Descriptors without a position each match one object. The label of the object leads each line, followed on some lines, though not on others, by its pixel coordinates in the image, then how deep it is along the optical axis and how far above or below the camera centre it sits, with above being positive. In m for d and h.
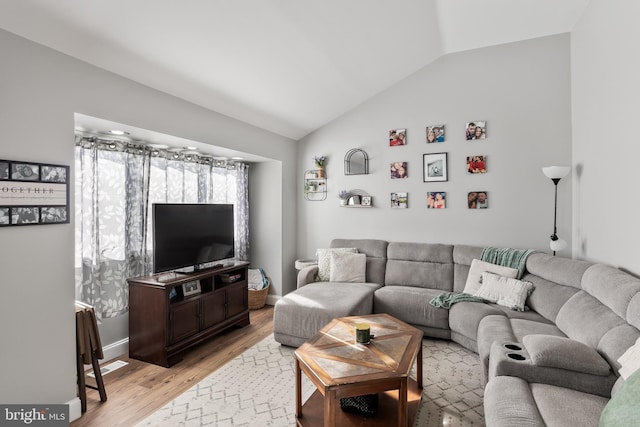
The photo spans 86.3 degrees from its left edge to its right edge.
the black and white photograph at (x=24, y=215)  1.97 -0.01
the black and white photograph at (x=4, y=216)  1.92 -0.01
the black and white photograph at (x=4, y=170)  1.92 +0.25
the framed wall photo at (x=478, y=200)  4.05 +0.12
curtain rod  2.92 +0.63
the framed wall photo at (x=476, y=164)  4.05 +0.55
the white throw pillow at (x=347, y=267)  4.18 -0.70
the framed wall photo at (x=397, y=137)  4.46 +0.97
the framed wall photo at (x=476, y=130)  4.04 +0.95
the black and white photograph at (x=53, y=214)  2.12 +0.00
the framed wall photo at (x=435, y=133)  4.26 +0.96
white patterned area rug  2.23 -1.35
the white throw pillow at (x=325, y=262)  4.26 -0.64
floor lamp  3.43 +0.30
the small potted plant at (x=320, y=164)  4.89 +0.68
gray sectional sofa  1.74 -0.88
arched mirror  4.68 +0.67
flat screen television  3.18 -0.23
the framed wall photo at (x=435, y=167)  4.25 +0.54
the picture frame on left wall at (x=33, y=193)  1.94 +0.13
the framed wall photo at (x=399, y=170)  4.45 +0.54
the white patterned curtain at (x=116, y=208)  2.95 +0.05
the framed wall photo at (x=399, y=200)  4.46 +0.14
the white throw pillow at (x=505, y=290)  3.18 -0.78
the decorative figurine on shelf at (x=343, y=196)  4.74 +0.20
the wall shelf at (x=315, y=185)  4.95 +0.39
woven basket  4.61 -1.17
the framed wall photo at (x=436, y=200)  4.27 +0.13
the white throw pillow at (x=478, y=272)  3.46 -0.64
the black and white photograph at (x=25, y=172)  1.98 +0.25
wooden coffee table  1.83 -0.90
